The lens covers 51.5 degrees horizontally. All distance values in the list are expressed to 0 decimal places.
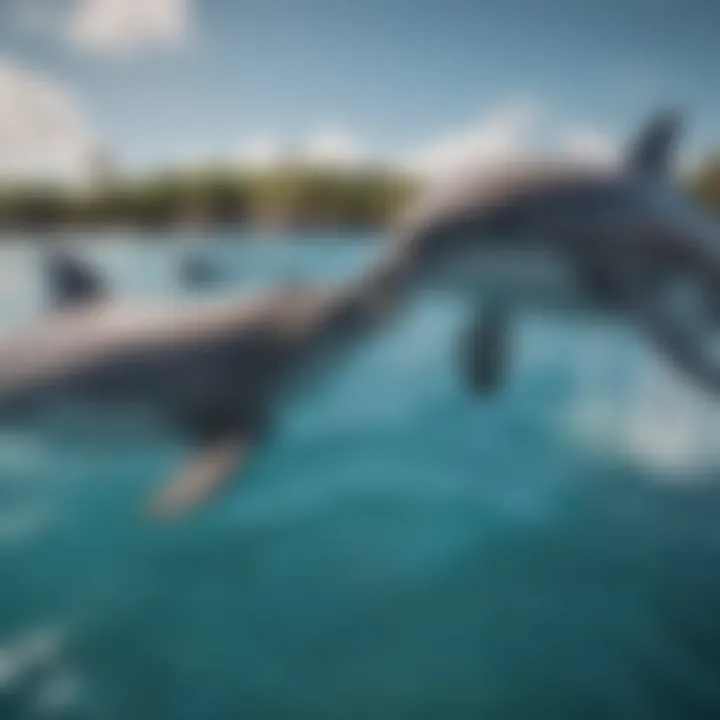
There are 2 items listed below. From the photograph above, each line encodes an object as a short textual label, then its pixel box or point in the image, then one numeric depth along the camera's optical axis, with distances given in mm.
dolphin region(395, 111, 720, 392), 2189
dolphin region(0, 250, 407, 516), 2121
